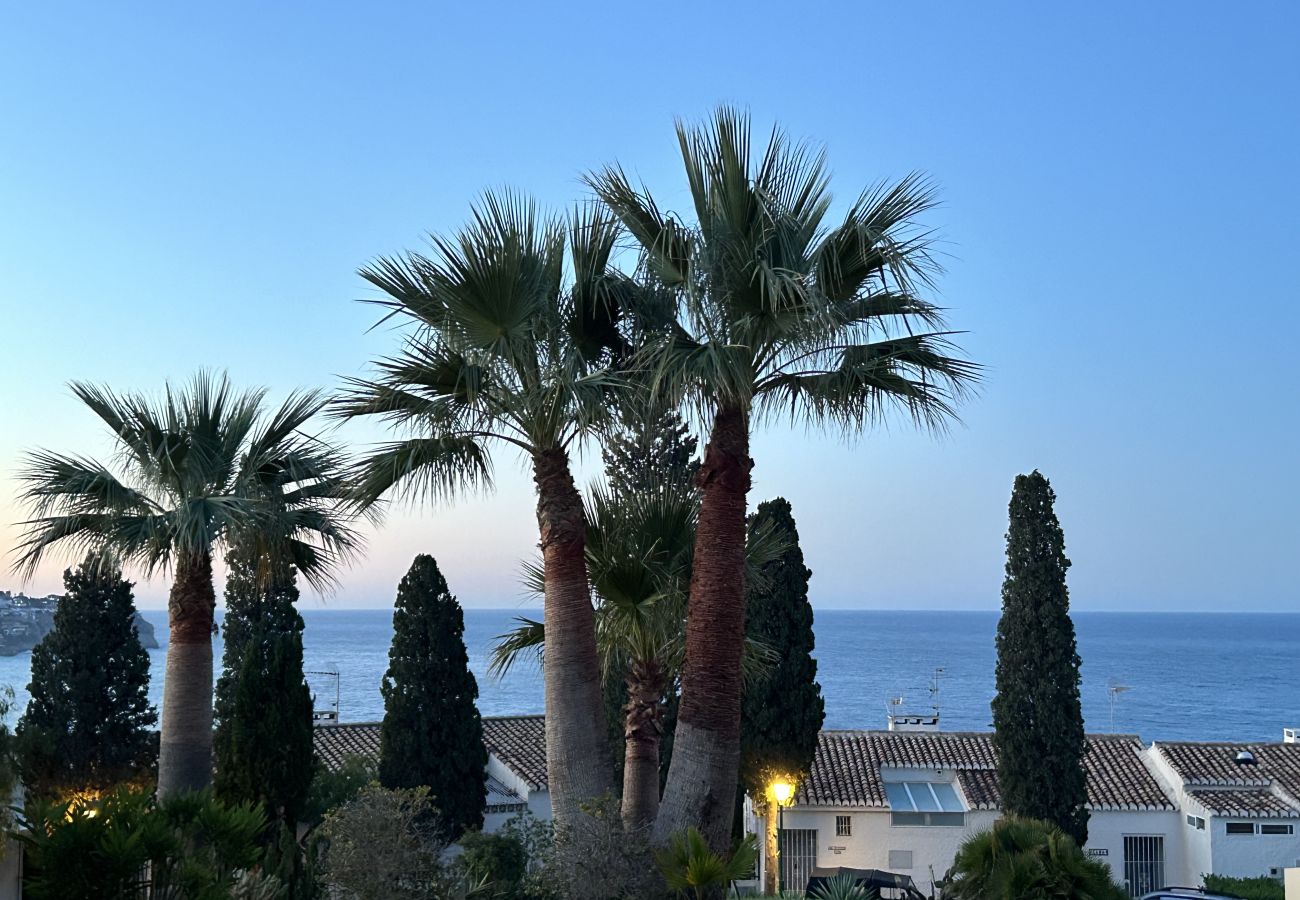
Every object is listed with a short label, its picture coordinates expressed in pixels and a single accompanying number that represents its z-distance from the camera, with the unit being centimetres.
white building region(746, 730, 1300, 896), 3269
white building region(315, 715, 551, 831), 3381
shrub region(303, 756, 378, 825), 2444
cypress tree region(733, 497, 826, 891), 2498
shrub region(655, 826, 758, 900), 965
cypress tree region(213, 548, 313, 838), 1769
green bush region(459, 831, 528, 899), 1214
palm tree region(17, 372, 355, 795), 1485
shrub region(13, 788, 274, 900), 964
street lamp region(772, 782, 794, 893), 2288
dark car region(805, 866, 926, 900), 2358
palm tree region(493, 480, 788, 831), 1239
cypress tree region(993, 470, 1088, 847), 2633
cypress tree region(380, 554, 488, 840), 2436
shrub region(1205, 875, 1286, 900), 2889
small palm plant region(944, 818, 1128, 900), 1348
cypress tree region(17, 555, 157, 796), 2414
